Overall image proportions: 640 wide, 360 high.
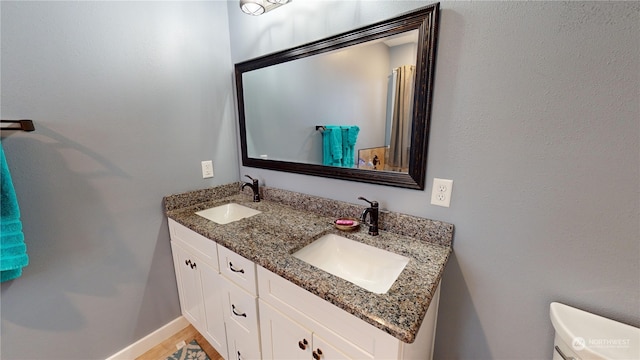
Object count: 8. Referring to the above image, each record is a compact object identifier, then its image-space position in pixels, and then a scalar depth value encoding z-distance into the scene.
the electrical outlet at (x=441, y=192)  1.03
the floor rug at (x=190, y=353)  1.53
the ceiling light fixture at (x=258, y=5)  1.33
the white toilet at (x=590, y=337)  0.70
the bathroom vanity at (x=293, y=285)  0.74
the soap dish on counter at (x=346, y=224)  1.21
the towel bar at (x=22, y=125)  1.00
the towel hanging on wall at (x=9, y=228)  0.97
